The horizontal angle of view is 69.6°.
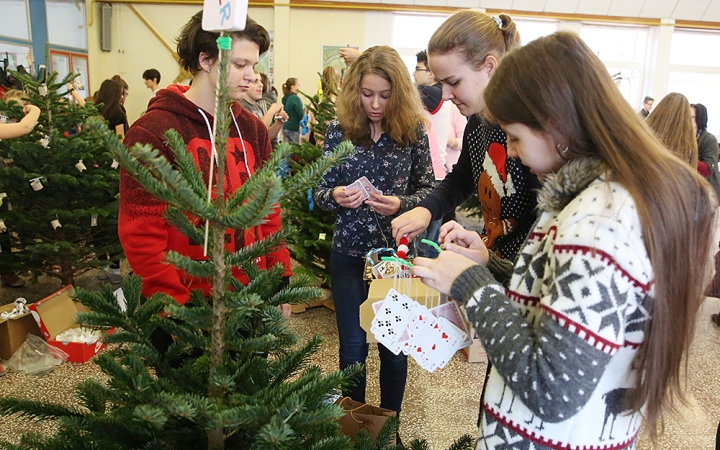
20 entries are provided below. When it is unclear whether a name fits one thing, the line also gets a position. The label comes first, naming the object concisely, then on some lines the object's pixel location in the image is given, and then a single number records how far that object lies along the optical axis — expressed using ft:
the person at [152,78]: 25.68
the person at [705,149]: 15.57
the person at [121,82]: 19.70
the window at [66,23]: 29.89
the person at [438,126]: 11.89
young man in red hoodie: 5.04
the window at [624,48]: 34.37
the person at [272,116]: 16.76
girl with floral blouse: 6.89
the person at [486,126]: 5.03
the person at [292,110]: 22.25
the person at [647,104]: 32.54
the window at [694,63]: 34.60
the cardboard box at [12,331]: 10.12
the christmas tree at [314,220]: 12.36
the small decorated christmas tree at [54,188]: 11.57
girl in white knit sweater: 2.68
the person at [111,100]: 17.89
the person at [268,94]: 19.55
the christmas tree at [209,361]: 2.59
